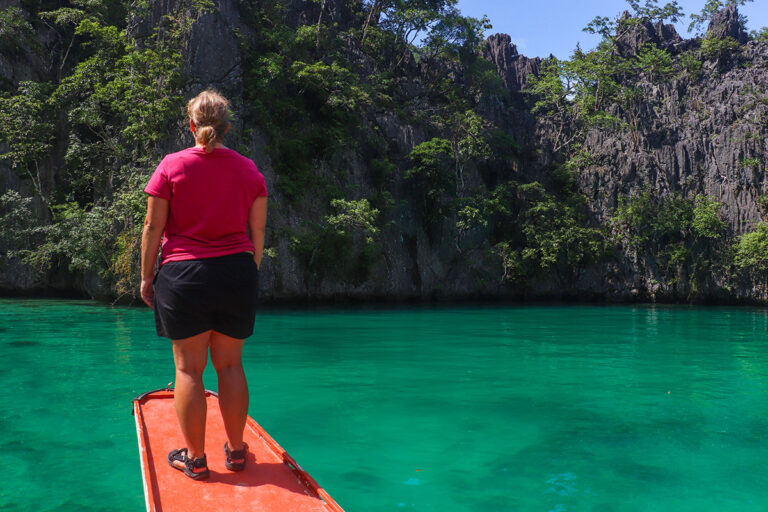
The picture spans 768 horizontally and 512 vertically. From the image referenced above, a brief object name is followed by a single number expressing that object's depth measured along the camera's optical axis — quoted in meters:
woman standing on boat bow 2.76
